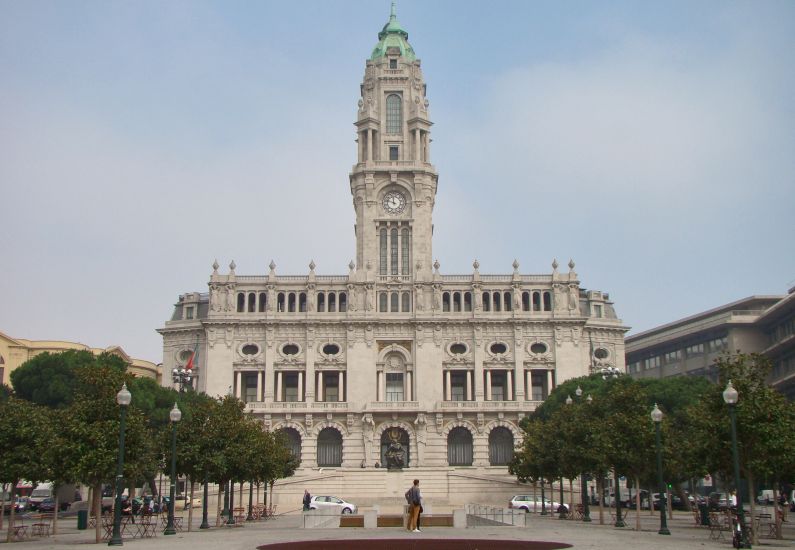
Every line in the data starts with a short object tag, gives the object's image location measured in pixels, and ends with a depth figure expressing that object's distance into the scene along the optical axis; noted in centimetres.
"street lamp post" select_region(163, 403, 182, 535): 4362
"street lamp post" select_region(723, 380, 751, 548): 3438
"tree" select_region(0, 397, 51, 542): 4434
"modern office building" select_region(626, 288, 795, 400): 10581
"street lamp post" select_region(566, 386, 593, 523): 5566
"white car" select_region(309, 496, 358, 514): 6631
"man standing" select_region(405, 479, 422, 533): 4009
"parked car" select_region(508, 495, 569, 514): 7188
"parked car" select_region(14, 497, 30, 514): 7424
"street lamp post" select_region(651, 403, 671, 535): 4147
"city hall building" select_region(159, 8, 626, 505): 10100
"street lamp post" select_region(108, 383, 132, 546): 3605
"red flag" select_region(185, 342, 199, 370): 9994
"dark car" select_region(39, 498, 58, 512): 7669
